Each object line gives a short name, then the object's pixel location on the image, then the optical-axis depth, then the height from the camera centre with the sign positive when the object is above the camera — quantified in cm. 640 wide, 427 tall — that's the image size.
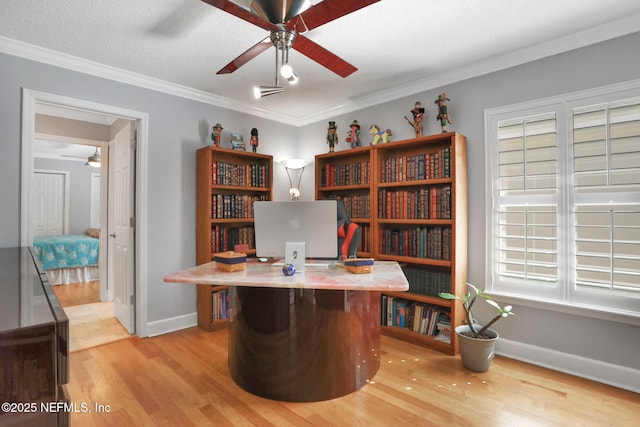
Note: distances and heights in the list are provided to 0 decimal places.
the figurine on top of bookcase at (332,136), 394 +98
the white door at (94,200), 765 +35
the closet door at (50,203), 707 +26
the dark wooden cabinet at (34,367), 46 -23
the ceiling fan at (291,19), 158 +105
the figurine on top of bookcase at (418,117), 321 +99
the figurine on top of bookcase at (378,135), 351 +90
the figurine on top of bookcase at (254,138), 395 +95
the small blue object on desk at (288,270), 200 -34
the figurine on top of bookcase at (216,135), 365 +91
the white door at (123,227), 335 -13
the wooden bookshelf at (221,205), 349 +12
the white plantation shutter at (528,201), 262 +13
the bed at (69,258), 534 -73
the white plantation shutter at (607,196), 228 +15
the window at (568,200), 230 +13
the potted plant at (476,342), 250 -99
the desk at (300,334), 204 -77
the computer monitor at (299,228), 214 -9
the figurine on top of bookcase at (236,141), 382 +88
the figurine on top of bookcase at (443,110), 305 +100
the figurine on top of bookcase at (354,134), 382 +97
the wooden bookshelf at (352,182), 359 +40
